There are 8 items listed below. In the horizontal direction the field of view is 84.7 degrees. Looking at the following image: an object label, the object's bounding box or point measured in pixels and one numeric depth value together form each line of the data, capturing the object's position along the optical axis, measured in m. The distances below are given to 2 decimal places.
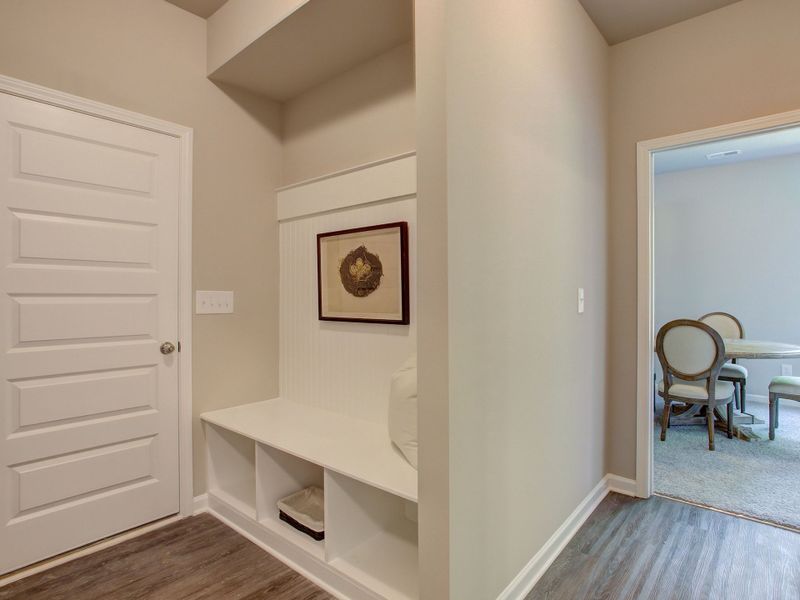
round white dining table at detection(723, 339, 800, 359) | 3.23
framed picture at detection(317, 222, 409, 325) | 2.15
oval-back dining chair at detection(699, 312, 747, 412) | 3.90
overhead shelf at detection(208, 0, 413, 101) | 1.96
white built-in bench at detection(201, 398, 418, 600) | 1.70
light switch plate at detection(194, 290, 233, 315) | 2.39
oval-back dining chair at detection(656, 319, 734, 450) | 3.29
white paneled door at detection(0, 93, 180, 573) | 1.83
